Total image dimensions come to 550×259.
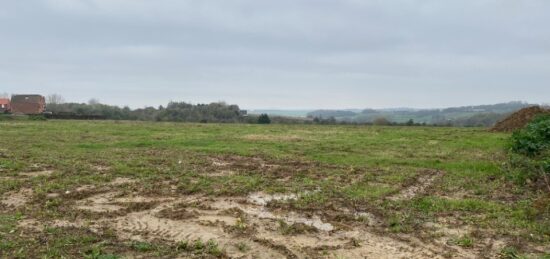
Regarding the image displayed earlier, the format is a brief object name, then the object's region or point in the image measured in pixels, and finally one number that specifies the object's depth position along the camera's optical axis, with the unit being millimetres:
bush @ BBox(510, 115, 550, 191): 11336
